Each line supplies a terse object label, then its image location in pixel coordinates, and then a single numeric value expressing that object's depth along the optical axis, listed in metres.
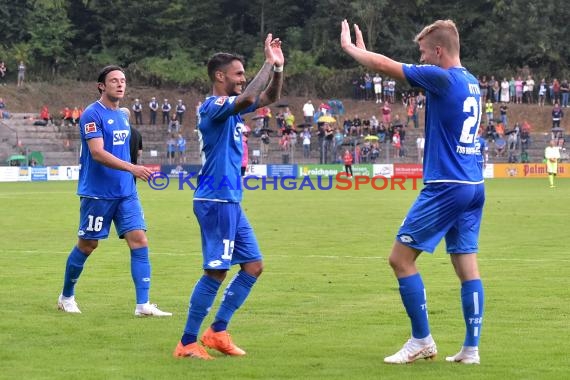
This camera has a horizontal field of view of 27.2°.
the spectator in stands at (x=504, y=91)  68.56
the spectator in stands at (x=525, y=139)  59.06
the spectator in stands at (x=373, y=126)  62.97
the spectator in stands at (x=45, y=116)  65.19
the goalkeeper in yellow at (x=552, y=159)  43.88
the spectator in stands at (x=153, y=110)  66.69
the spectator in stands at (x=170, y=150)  60.38
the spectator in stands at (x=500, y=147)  59.38
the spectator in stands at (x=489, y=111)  64.38
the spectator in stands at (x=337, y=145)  58.34
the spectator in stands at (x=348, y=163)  54.72
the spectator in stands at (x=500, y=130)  60.98
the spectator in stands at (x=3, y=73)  73.00
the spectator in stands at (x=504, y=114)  64.38
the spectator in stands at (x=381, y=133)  61.22
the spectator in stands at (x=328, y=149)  58.25
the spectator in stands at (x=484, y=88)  66.69
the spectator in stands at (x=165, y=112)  67.69
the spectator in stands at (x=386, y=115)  66.38
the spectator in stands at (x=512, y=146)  58.72
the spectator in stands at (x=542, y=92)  69.75
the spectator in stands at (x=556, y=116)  63.50
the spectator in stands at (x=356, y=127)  63.38
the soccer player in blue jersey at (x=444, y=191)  8.29
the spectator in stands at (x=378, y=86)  72.94
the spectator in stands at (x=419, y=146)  58.09
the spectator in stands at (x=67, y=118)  65.81
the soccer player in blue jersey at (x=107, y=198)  11.12
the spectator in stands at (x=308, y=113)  68.00
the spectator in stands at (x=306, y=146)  59.12
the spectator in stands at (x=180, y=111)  67.94
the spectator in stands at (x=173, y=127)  65.81
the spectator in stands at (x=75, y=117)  65.69
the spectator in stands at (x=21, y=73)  74.19
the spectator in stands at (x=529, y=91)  70.50
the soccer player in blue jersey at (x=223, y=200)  8.68
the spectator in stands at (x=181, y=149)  60.62
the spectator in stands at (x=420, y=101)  67.50
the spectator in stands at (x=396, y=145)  58.53
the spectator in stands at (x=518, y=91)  70.25
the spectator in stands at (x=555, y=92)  69.44
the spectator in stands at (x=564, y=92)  69.00
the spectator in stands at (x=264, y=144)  58.75
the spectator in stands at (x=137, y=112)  65.50
